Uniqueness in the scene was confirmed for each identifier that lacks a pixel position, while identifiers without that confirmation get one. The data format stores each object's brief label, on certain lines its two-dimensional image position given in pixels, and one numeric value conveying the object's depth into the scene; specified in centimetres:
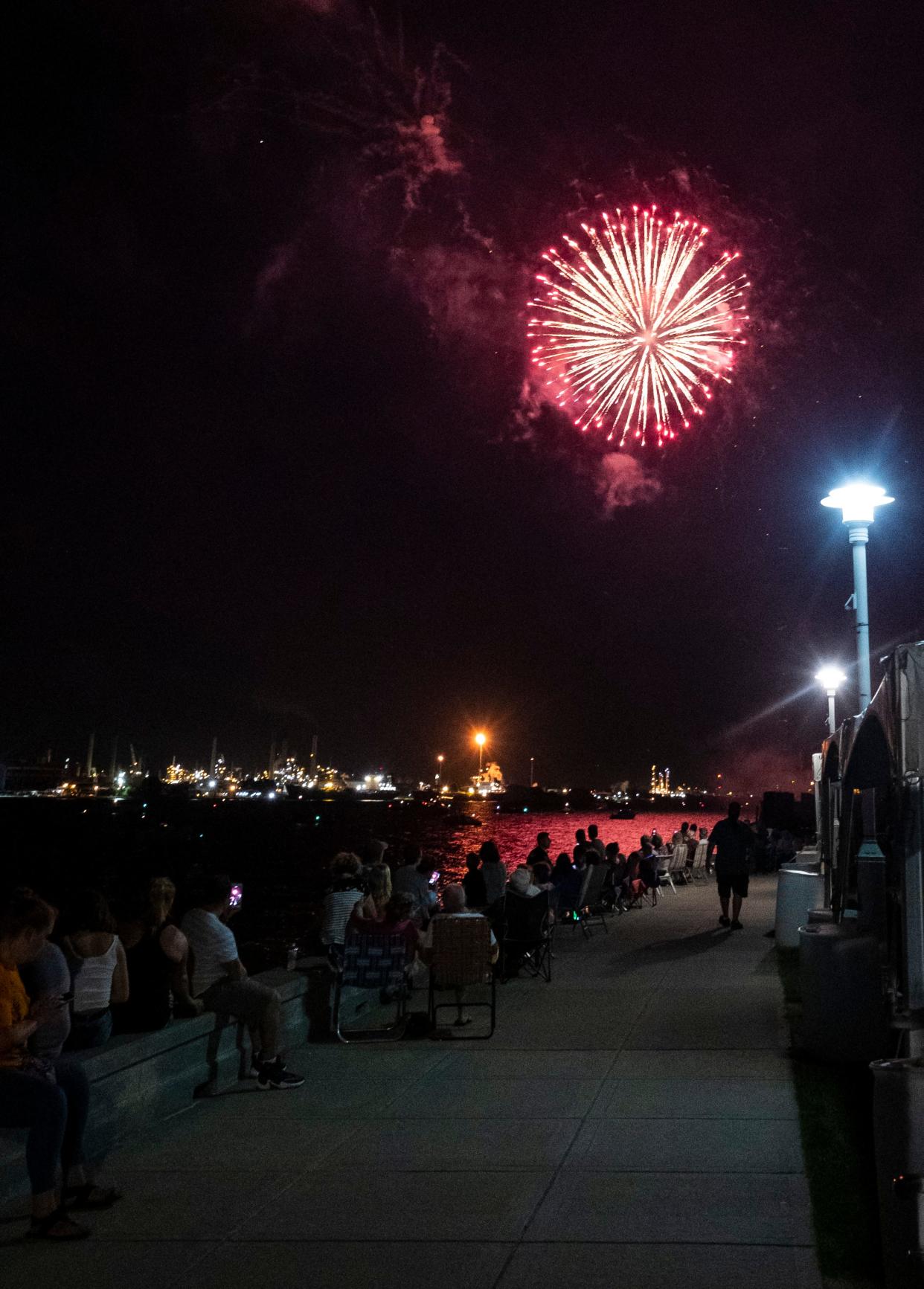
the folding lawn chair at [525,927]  1236
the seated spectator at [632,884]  1988
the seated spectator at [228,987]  788
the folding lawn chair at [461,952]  987
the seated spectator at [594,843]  1990
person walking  1578
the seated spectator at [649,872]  2100
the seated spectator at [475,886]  1435
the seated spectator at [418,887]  1330
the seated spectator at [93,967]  652
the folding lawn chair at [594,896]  1652
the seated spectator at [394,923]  983
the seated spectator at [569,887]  1712
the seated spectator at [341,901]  1016
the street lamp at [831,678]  2519
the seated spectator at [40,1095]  520
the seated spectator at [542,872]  1612
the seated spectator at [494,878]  1438
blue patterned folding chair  957
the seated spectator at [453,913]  1001
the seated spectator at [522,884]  1281
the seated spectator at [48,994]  564
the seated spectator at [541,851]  1712
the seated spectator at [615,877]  1792
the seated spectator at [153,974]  714
